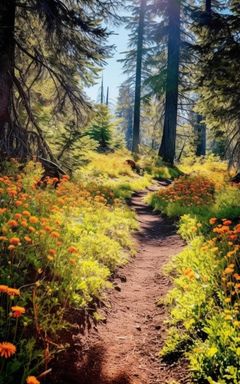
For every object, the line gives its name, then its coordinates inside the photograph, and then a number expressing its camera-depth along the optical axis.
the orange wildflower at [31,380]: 2.03
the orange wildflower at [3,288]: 2.56
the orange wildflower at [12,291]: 2.58
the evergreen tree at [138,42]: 27.92
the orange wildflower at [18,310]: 2.38
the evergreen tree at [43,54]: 9.18
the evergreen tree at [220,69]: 11.17
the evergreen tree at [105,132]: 25.03
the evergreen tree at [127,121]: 65.43
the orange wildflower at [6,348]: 2.15
